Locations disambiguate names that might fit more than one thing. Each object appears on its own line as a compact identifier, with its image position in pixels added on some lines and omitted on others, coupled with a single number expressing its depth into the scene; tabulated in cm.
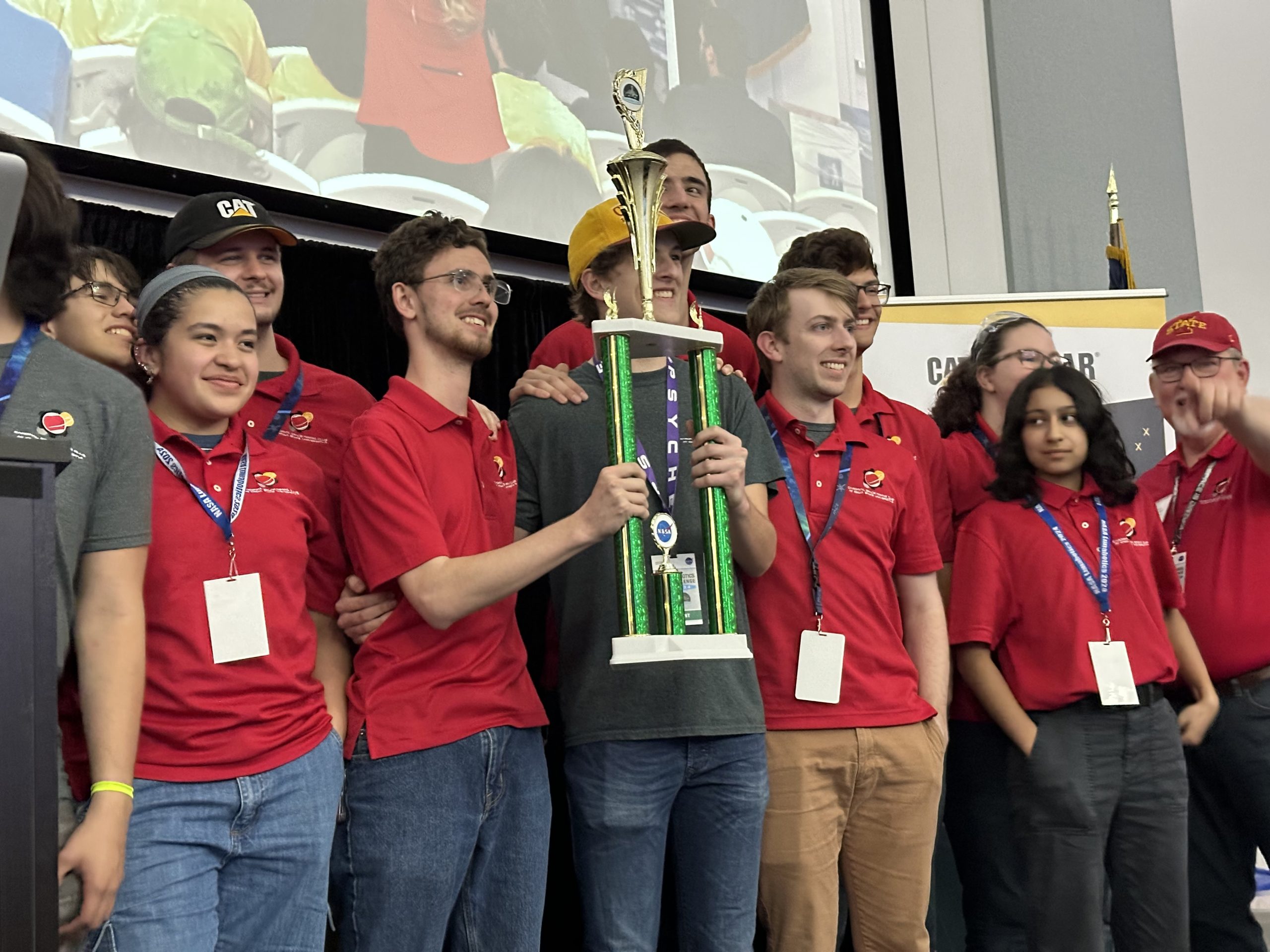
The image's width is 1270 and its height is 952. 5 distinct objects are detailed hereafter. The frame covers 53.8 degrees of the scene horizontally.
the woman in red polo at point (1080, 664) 285
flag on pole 529
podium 117
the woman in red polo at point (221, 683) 180
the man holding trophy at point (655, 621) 218
